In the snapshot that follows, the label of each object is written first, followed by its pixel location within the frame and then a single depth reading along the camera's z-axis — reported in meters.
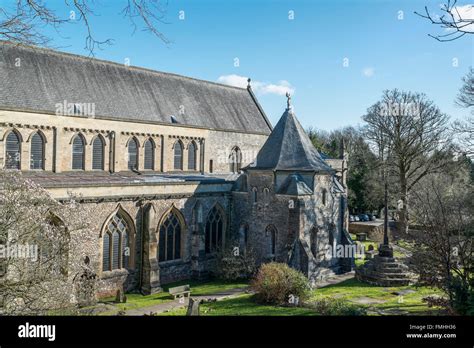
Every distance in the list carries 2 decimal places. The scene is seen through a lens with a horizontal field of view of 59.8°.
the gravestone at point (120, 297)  18.14
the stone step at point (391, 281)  21.38
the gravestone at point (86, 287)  15.89
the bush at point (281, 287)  16.62
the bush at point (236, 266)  22.22
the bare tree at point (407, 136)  33.84
